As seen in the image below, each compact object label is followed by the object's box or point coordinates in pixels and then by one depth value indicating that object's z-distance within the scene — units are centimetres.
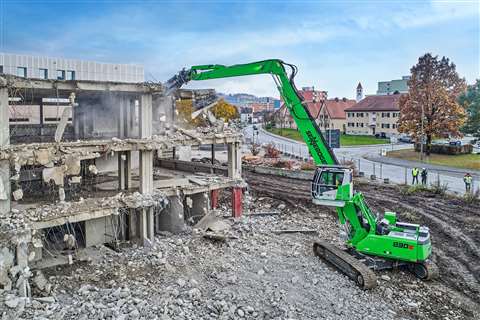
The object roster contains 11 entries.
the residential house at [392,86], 10259
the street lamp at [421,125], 4400
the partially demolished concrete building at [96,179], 1702
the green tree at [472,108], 4676
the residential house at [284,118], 9338
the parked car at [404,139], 6806
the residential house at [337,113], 8392
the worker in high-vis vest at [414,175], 3472
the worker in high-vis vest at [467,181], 3107
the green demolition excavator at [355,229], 1752
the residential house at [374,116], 7481
